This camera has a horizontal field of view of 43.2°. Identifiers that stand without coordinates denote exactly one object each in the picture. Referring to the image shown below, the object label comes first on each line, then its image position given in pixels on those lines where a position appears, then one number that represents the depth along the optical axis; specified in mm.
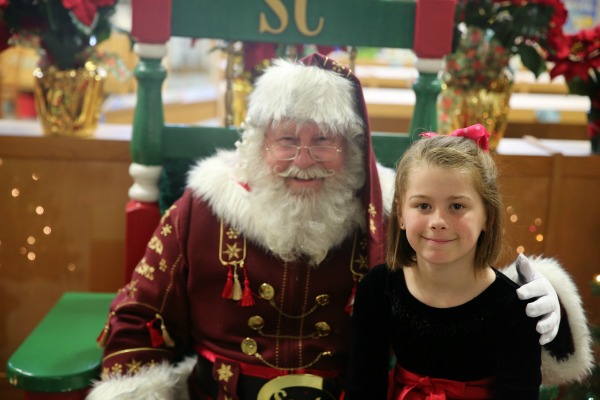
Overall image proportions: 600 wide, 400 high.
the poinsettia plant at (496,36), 2145
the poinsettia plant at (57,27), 2031
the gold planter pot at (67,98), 2135
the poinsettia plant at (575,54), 2189
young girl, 1311
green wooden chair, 1770
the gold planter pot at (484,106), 2207
